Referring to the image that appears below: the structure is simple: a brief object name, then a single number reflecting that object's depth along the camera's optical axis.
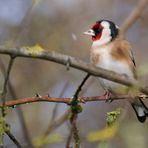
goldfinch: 6.75
